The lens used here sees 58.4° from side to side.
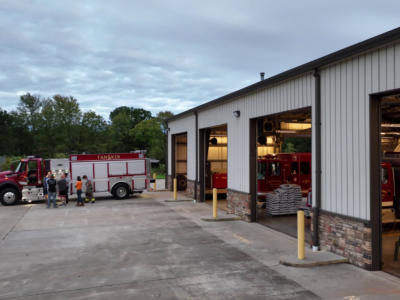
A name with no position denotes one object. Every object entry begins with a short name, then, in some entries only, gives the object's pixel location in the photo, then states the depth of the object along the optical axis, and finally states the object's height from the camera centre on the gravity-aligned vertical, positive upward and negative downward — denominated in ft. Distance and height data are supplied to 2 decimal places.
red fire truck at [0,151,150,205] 61.93 -3.46
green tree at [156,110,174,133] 250.12 +28.44
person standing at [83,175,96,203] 63.77 -6.53
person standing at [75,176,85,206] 59.61 -5.90
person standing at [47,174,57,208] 55.62 -5.39
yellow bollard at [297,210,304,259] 27.14 -6.34
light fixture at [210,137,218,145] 69.44 +2.38
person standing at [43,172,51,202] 60.59 -5.62
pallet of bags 47.85 -6.49
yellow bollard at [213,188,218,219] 45.29 -6.33
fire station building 25.11 +0.19
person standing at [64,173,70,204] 60.94 -4.62
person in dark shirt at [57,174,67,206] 59.11 -5.20
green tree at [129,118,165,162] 236.22 +14.48
